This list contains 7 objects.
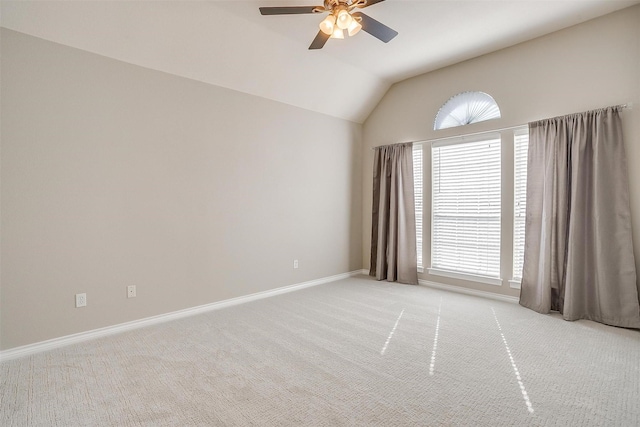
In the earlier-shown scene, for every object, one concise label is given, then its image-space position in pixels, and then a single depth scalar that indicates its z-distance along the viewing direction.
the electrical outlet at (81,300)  2.78
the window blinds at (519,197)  3.78
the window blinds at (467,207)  4.03
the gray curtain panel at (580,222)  3.05
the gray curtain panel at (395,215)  4.75
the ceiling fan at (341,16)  2.39
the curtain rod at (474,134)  3.07
